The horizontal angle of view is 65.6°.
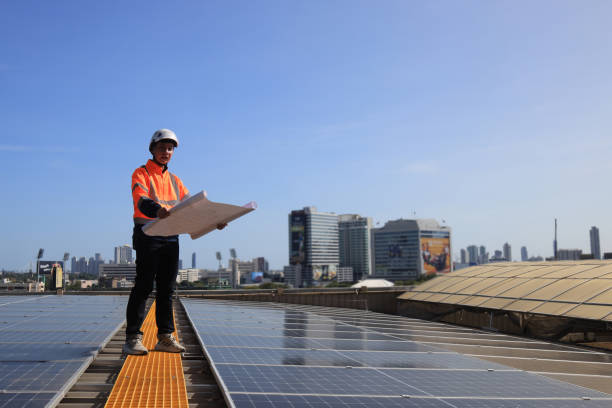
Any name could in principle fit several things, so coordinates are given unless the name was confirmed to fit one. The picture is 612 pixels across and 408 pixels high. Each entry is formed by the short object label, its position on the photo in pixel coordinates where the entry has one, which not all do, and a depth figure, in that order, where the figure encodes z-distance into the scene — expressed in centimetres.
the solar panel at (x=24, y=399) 291
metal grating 332
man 492
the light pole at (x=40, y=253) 6209
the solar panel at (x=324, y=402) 343
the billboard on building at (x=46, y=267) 12000
